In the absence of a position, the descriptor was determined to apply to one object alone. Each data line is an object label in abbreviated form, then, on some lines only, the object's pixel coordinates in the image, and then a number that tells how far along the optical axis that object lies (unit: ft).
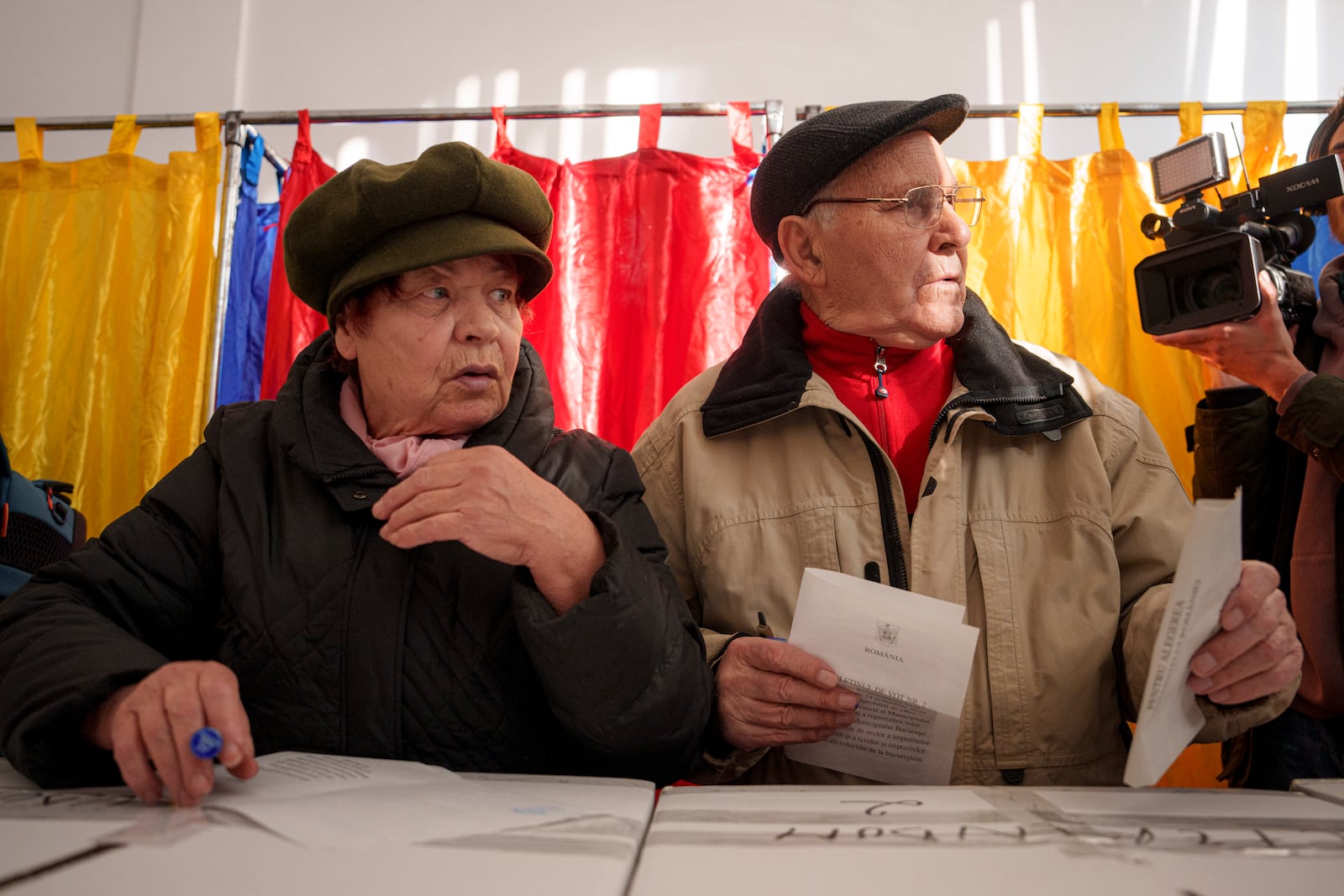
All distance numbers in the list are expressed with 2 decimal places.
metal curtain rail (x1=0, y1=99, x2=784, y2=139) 7.99
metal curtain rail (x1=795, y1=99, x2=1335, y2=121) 7.60
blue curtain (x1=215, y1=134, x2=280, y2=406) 8.32
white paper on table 2.19
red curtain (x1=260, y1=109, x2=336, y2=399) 8.02
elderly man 4.18
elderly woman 3.09
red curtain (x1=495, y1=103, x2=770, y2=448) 7.89
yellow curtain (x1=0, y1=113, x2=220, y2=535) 8.03
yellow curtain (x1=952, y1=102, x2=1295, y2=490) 7.54
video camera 5.16
